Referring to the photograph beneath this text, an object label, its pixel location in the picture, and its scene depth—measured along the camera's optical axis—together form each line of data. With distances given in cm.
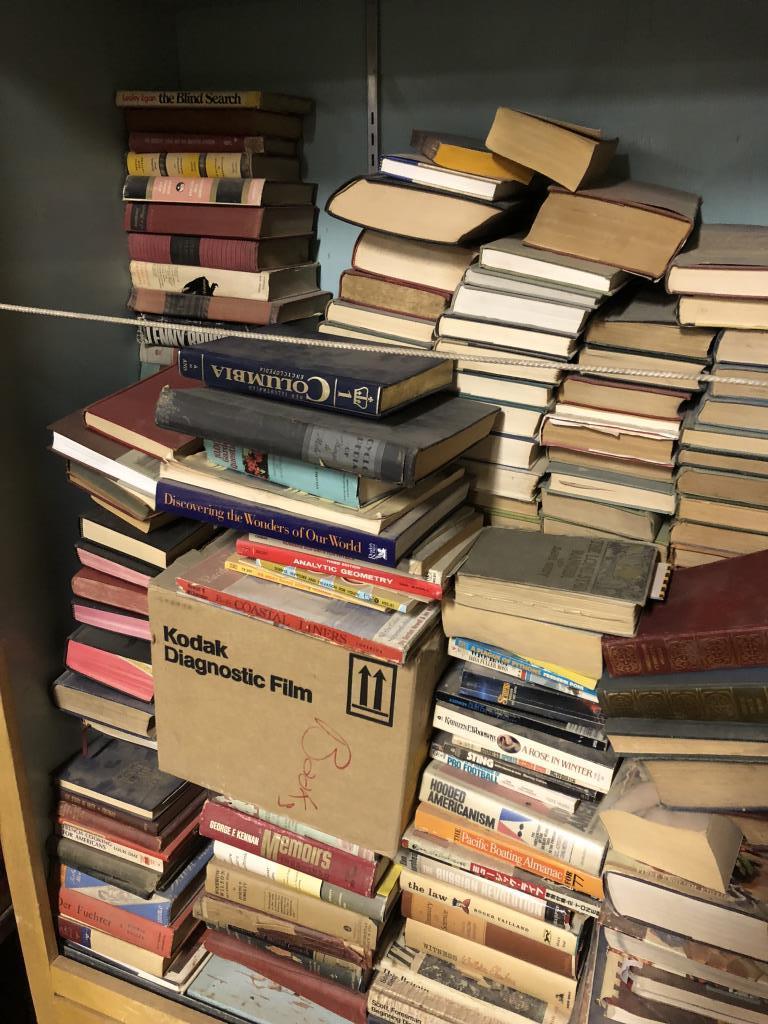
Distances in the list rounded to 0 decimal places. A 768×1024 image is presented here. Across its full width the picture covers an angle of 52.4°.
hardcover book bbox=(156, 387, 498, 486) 82
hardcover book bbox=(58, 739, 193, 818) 116
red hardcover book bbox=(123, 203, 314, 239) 113
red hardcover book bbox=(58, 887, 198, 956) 118
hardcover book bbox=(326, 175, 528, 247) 95
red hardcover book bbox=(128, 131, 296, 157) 113
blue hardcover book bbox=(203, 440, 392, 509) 87
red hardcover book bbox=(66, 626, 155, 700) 111
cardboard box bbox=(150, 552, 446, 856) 91
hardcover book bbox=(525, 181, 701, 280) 88
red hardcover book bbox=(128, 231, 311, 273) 115
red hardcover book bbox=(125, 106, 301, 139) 113
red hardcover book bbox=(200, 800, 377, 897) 101
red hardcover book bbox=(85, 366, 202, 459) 99
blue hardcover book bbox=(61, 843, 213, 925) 117
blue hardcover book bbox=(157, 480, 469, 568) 86
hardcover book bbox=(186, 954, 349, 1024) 112
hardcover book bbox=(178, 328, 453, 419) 85
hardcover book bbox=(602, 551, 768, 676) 76
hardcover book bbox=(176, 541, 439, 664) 87
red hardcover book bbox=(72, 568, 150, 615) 109
